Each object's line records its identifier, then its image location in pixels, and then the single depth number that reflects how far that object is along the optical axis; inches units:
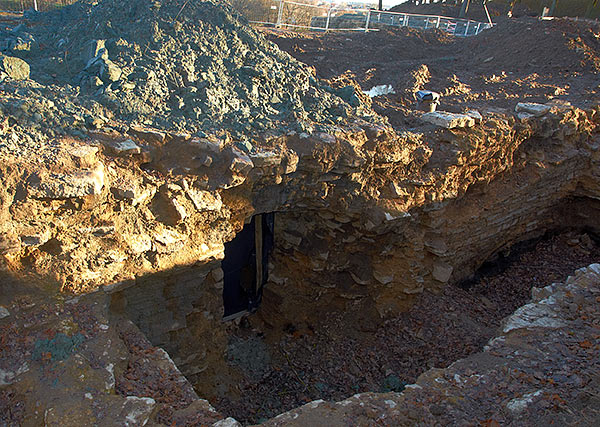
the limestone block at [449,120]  220.4
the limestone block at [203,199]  161.6
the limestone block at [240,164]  163.6
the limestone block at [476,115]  229.8
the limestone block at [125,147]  151.3
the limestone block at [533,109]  249.0
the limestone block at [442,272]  232.5
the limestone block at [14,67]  168.4
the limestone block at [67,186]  130.7
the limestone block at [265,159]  169.9
